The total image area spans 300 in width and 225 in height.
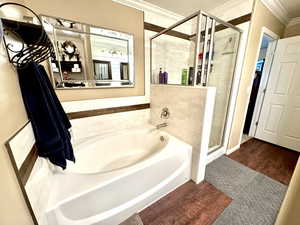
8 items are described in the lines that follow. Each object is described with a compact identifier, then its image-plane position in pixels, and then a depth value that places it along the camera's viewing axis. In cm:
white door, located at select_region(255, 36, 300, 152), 202
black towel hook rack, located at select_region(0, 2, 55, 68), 65
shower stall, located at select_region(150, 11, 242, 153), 134
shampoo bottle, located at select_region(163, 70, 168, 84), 195
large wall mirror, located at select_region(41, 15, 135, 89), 136
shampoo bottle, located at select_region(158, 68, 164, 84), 196
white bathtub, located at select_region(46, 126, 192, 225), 84
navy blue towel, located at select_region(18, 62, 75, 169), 76
